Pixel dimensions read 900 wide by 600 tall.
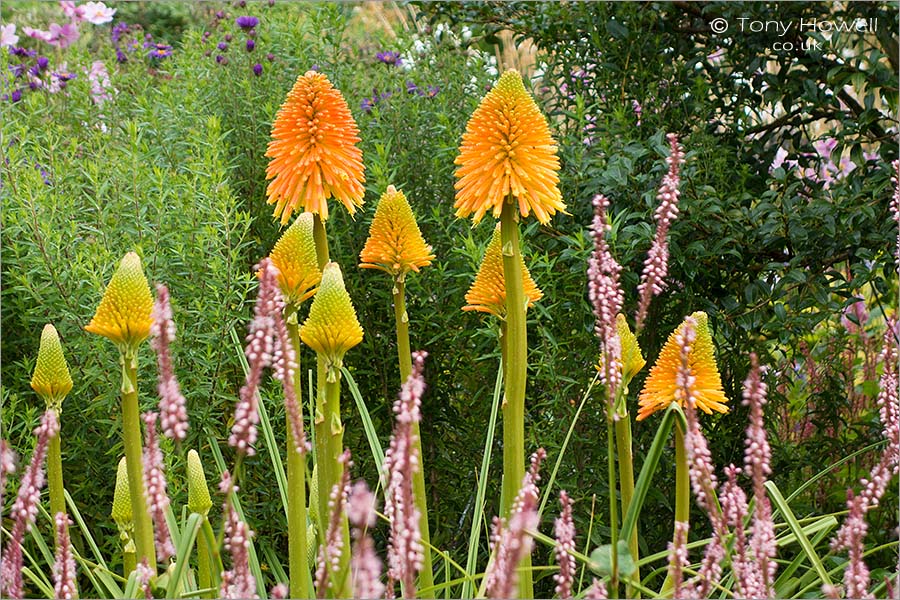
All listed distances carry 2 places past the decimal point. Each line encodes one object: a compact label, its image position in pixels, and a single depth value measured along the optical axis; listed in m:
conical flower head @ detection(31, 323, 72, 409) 2.24
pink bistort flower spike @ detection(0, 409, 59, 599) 1.99
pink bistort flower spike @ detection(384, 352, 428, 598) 1.86
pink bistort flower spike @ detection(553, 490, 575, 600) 2.01
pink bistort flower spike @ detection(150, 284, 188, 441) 1.90
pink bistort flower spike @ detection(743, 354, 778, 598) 1.93
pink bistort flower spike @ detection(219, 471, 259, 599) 1.95
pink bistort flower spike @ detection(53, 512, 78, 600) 2.05
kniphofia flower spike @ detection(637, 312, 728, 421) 2.25
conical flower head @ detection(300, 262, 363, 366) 2.13
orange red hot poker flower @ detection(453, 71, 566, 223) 2.21
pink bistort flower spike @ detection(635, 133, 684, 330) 2.08
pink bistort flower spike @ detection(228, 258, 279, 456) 1.90
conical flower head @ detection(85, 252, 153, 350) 2.09
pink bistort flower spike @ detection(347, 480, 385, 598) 1.69
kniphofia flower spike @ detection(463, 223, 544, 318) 2.31
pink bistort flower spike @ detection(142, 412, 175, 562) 1.99
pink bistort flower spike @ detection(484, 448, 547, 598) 1.77
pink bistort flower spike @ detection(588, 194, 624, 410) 2.04
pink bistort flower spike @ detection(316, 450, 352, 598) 1.90
